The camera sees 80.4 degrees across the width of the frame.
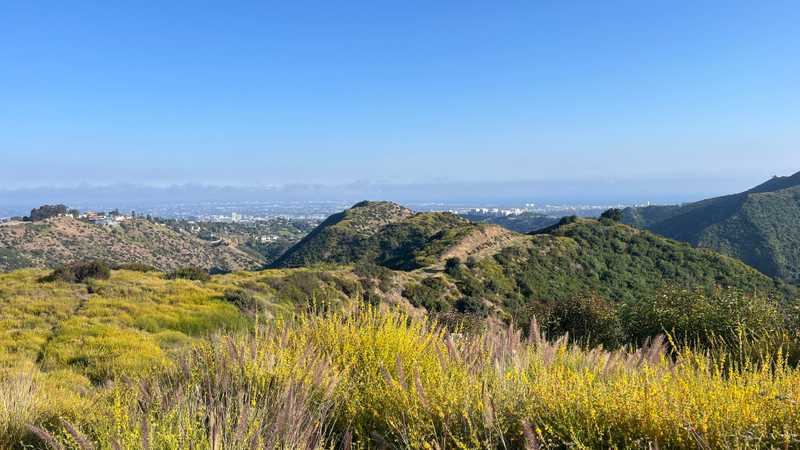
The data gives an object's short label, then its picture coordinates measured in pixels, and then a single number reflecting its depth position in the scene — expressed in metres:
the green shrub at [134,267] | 27.36
